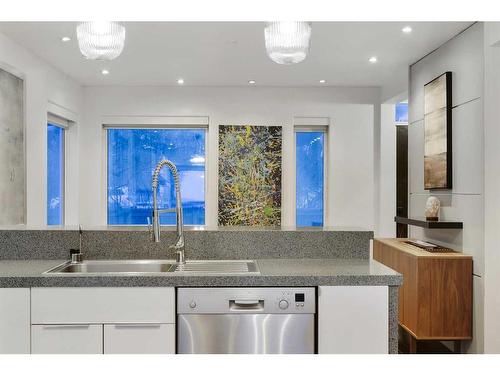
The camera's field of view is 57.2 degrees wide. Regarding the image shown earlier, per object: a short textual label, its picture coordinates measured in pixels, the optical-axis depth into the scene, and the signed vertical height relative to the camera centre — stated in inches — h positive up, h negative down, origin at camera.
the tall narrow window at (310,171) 226.5 +7.7
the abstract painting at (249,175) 217.9 +5.5
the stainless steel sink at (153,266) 87.5 -15.5
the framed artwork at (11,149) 141.0 +12.1
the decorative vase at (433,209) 142.6 -7.1
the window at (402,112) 237.6 +38.9
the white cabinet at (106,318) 74.2 -21.4
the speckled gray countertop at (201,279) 74.7 -15.2
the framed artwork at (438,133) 138.5 +16.9
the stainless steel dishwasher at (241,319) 74.8 -21.6
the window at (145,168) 224.4 +9.2
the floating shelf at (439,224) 131.6 -11.1
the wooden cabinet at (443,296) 126.3 -30.3
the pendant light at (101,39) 52.6 +17.5
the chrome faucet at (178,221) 85.0 -6.5
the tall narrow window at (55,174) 193.5 +5.3
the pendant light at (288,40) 51.7 +17.0
